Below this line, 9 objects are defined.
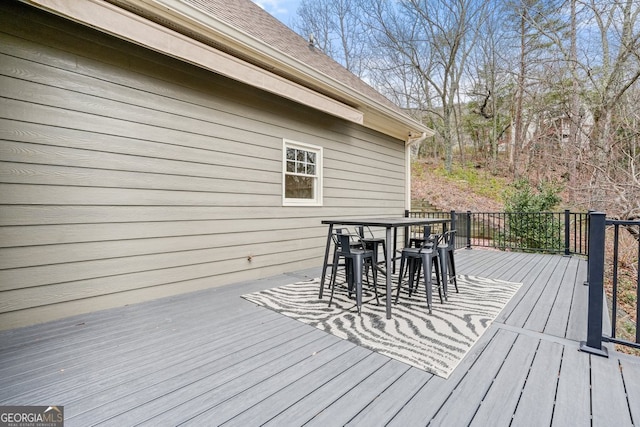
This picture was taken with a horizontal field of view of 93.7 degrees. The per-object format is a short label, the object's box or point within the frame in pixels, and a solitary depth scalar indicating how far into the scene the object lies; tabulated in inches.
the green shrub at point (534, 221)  259.3
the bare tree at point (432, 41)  494.0
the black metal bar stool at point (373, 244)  132.4
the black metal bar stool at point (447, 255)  123.1
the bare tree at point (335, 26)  530.6
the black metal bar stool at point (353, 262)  108.8
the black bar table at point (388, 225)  105.2
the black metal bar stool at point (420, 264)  109.4
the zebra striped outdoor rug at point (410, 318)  81.7
